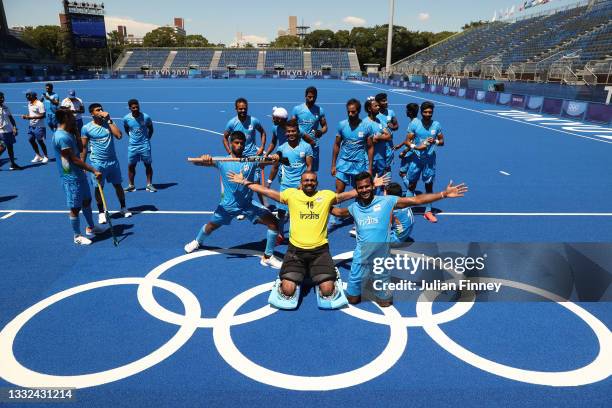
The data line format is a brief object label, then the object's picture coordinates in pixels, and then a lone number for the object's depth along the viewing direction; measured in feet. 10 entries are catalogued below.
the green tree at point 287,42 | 476.67
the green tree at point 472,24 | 450.17
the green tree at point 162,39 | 447.01
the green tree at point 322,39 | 422.82
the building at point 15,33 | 276.82
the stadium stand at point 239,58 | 317.22
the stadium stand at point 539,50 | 113.60
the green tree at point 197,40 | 502.42
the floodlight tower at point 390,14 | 199.11
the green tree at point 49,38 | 359.87
